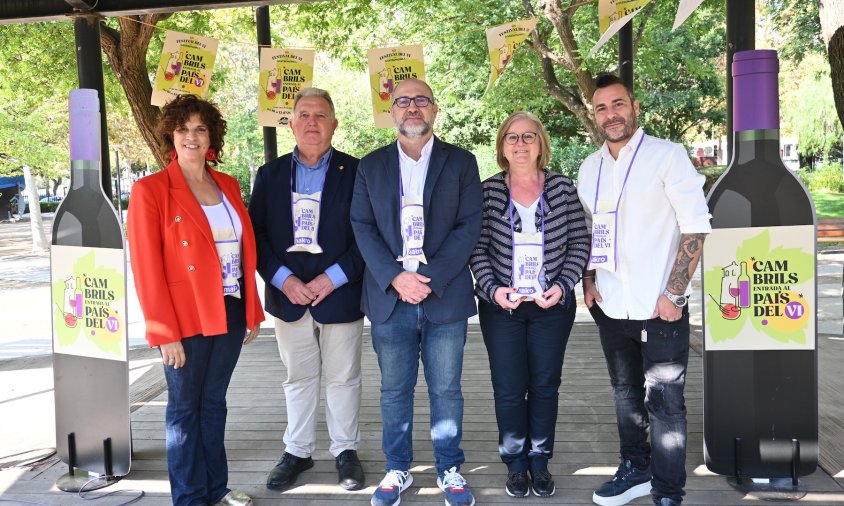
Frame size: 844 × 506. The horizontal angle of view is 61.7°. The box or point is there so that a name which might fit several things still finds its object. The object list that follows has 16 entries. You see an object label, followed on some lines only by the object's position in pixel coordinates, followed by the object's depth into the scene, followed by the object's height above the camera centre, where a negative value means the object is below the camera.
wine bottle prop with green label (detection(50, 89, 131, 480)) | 3.41 -0.38
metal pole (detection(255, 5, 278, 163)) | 5.45 +1.52
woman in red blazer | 2.81 -0.19
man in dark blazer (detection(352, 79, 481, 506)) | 3.03 -0.15
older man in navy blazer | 3.35 -0.20
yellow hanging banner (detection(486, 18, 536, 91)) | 5.23 +1.43
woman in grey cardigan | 3.02 -0.21
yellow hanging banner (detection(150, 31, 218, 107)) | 4.57 +1.13
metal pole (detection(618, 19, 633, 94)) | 4.87 +1.27
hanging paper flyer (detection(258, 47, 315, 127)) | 5.03 +1.12
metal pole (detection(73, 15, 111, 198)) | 3.65 +0.95
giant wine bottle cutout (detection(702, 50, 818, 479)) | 3.16 -0.39
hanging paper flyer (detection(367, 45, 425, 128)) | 5.22 +1.21
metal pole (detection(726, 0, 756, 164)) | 3.31 +0.93
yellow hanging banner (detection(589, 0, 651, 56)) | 4.18 +1.34
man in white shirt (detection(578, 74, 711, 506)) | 2.83 -0.09
